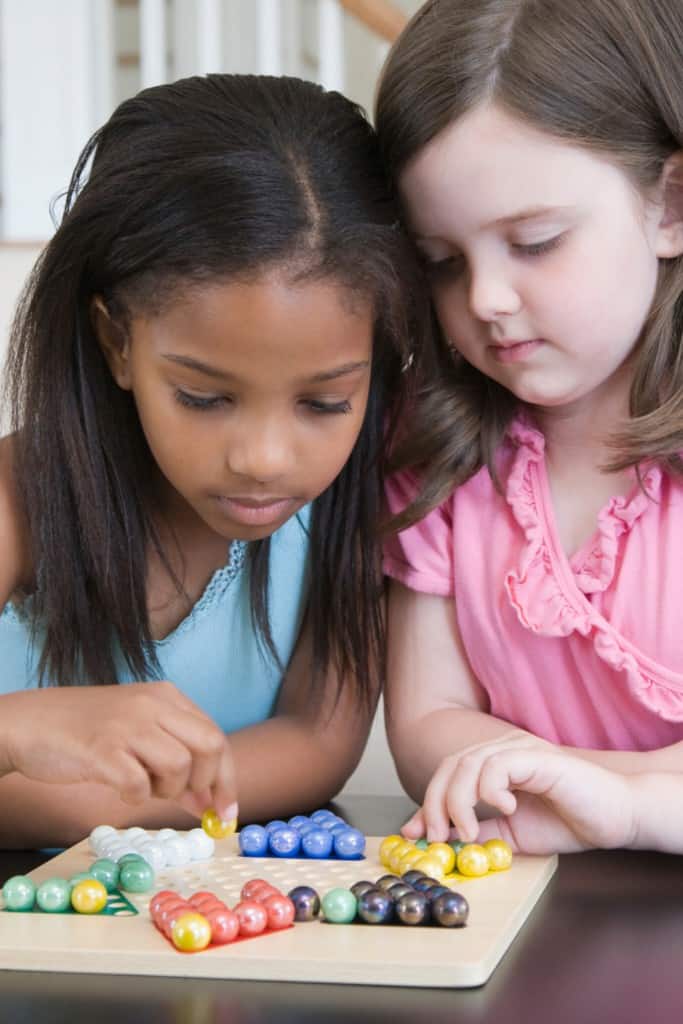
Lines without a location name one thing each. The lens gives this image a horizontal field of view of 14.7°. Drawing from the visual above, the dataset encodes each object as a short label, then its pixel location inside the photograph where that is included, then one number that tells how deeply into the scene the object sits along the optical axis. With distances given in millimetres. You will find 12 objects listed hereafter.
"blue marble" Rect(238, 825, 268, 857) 1360
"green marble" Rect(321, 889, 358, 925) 1221
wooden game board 1161
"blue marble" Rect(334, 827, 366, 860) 1355
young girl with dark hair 1338
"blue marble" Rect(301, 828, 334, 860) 1356
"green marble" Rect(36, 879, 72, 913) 1247
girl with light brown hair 1403
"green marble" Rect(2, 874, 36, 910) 1250
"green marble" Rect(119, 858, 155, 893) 1283
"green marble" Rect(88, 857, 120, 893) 1291
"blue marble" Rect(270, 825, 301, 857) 1356
